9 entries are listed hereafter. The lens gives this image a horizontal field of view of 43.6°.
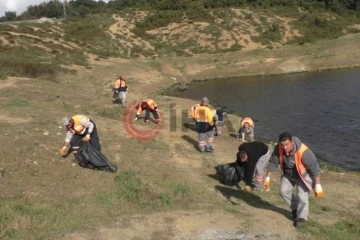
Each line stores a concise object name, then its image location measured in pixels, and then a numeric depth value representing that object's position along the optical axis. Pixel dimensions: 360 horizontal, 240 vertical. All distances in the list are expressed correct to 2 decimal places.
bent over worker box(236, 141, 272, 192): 14.48
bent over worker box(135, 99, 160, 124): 24.78
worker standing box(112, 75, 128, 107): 28.45
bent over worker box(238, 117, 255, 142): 23.58
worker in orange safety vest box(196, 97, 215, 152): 19.00
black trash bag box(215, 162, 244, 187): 15.12
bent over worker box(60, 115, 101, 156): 15.55
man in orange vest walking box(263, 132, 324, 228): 10.68
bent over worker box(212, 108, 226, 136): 24.16
